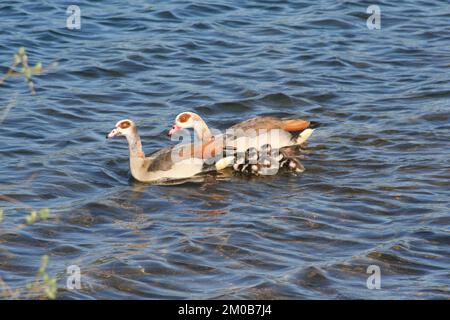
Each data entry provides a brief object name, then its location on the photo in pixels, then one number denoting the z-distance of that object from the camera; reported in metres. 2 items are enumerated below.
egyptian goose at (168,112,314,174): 12.23
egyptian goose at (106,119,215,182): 12.09
